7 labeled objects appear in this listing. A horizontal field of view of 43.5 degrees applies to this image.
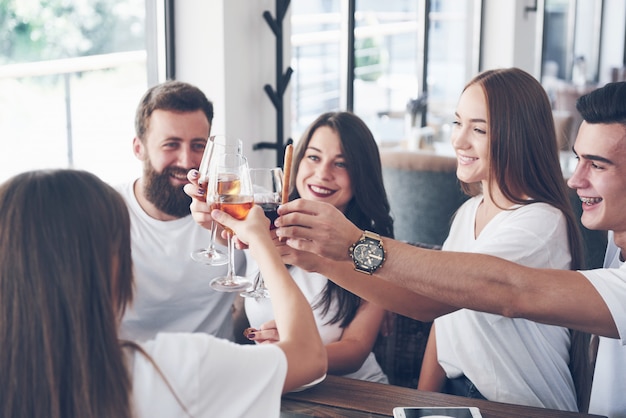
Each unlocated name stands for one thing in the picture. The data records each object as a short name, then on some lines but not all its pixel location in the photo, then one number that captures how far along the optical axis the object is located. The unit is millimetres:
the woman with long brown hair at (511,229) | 1903
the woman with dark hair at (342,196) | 2232
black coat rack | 3463
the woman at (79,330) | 1146
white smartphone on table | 1499
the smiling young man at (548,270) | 1618
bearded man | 2287
